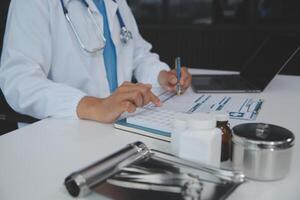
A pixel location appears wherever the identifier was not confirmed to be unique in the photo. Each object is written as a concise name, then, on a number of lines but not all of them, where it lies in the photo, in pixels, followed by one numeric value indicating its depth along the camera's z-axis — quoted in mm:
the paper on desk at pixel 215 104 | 1054
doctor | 1015
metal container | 637
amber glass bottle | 729
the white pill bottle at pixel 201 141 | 643
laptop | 1309
